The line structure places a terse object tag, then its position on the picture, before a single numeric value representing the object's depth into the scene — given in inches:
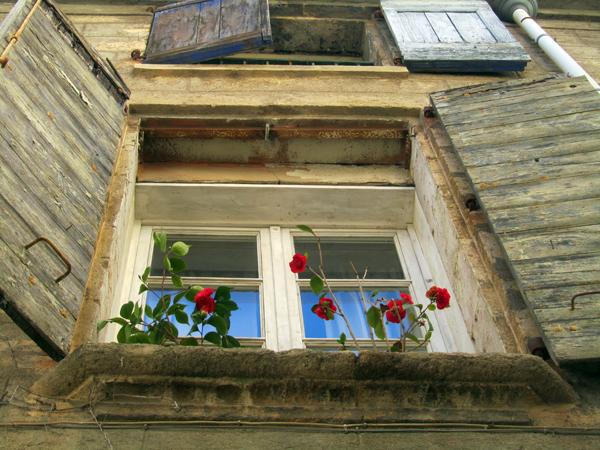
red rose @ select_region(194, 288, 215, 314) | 132.7
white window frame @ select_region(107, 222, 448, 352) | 158.4
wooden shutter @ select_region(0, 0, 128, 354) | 119.9
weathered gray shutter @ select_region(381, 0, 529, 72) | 256.8
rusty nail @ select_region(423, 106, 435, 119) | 212.2
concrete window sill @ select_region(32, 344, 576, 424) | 114.4
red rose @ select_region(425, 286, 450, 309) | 139.1
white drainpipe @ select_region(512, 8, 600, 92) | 249.8
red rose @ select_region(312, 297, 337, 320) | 138.8
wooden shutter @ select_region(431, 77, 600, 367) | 130.0
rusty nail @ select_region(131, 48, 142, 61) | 262.7
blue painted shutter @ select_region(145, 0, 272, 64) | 259.4
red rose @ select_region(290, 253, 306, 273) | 140.6
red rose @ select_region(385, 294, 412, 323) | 137.7
